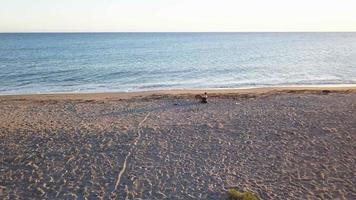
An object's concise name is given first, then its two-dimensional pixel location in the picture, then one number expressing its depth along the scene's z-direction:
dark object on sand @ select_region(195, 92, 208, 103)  19.09
